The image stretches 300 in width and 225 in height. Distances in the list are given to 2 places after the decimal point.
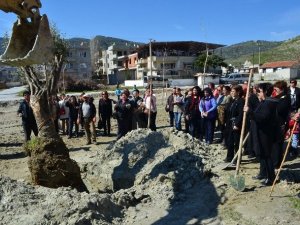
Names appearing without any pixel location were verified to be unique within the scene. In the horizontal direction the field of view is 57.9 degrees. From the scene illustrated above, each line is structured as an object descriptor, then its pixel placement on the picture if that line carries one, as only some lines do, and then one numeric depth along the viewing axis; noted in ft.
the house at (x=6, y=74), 245.07
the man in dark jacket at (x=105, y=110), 32.26
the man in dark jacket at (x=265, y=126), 15.63
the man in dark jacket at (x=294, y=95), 23.57
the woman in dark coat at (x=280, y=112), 16.31
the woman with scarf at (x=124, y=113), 27.66
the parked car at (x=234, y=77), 108.48
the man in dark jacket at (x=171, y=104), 31.54
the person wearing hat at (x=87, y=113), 29.90
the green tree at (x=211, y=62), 137.97
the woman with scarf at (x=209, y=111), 24.87
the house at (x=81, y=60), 178.06
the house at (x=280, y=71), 139.85
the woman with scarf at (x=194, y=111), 27.07
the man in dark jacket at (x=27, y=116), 27.35
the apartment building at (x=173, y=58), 149.11
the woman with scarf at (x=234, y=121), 19.71
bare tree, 16.77
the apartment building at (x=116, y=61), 178.18
